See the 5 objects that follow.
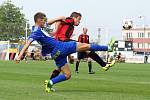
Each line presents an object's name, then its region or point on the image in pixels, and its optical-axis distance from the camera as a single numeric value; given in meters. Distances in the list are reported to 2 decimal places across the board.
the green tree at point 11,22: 106.03
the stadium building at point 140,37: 158.50
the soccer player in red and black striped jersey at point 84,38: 21.46
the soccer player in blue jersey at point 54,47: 11.45
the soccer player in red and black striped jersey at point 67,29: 12.88
